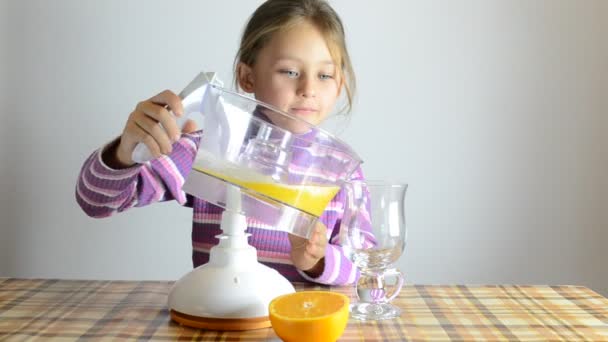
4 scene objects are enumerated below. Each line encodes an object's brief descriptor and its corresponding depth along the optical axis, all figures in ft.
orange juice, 2.38
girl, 3.34
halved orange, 2.26
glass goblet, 2.59
